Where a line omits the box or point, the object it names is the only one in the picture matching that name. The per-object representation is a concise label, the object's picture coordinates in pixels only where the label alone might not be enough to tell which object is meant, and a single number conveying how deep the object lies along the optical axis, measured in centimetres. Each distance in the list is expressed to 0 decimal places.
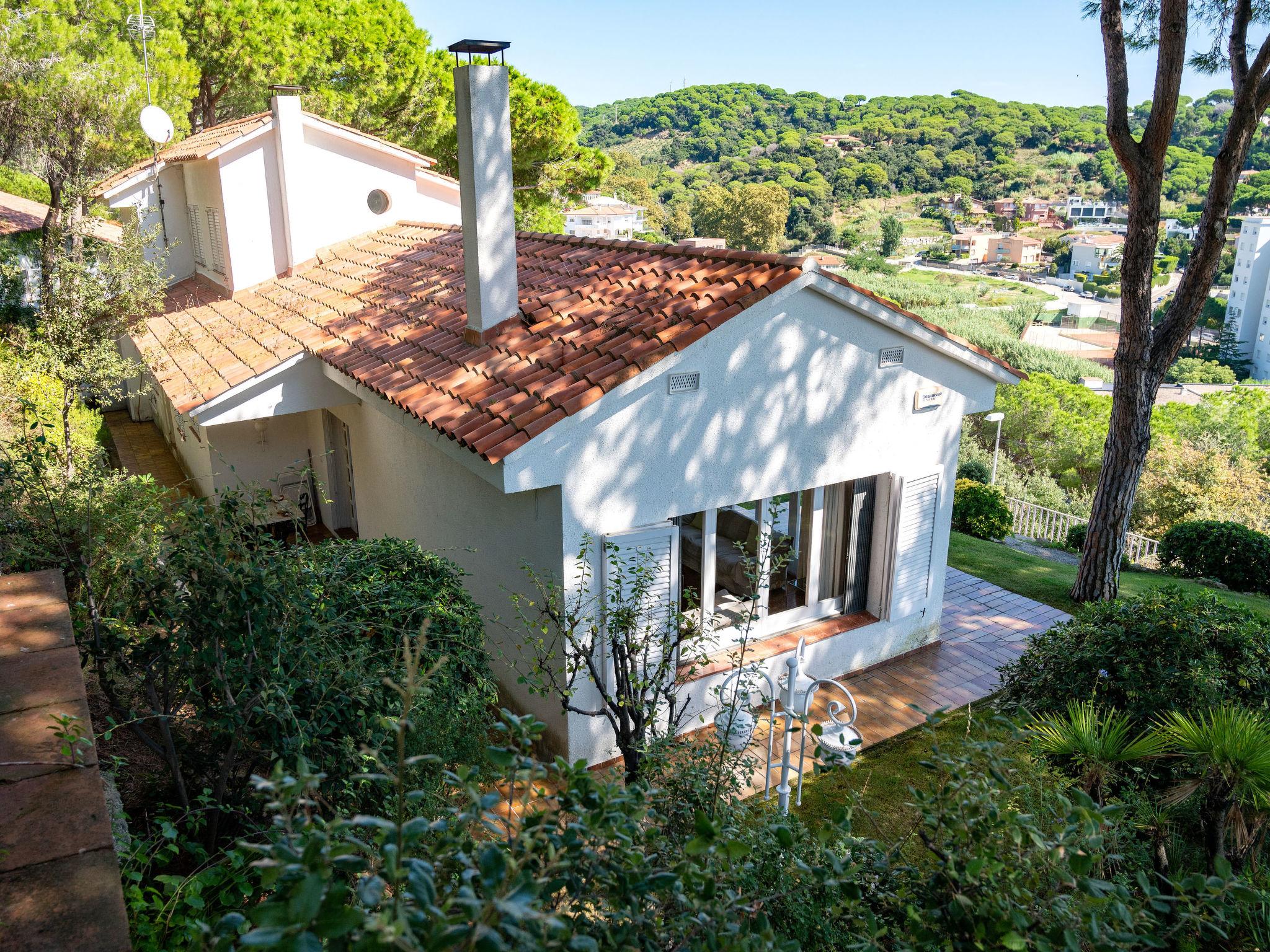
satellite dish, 1641
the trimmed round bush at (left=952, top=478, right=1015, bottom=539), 1866
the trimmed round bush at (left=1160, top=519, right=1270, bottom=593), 1598
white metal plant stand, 633
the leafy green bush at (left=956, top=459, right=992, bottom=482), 2444
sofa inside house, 1066
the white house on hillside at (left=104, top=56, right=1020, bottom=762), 827
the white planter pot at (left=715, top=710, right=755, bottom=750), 776
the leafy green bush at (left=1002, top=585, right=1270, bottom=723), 735
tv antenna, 1647
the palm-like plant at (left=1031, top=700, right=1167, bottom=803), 615
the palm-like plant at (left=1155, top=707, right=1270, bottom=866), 563
